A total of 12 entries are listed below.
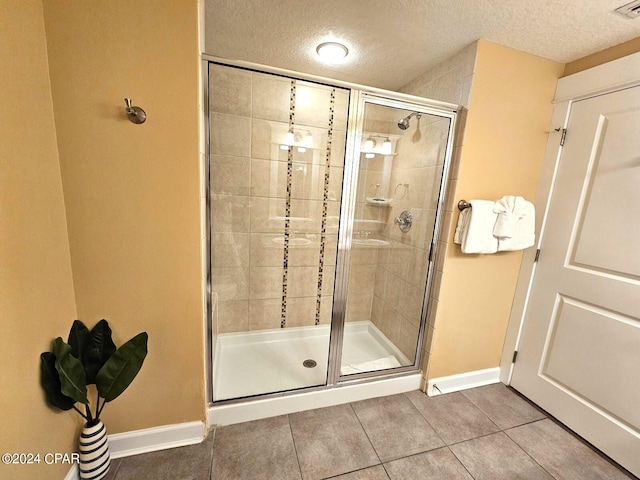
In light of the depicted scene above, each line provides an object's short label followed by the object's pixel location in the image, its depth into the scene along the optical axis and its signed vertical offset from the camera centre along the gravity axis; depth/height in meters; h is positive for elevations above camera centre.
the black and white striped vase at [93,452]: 1.09 -1.20
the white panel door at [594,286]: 1.31 -0.42
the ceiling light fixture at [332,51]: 1.60 +0.95
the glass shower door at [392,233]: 1.74 -0.27
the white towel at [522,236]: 1.61 -0.17
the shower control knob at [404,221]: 2.03 -0.16
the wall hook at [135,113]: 0.99 +0.28
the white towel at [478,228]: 1.52 -0.13
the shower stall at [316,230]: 1.56 -0.27
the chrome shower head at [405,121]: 1.70 +0.57
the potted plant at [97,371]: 1.04 -0.81
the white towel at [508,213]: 1.55 -0.03
